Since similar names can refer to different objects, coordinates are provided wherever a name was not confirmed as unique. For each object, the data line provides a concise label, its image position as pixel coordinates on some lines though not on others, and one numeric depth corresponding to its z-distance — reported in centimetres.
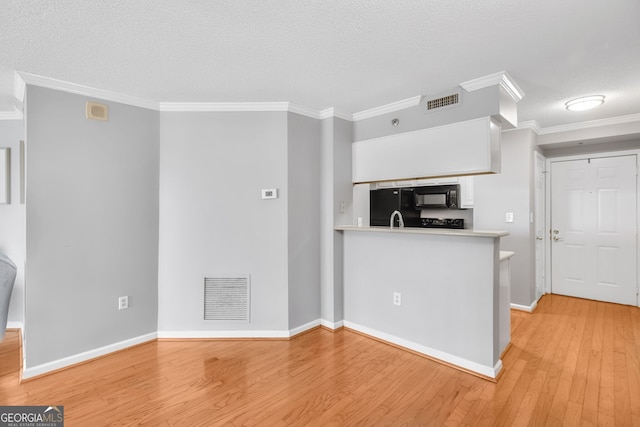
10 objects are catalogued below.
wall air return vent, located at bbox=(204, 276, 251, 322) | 317
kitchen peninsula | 249
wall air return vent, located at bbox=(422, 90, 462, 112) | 274
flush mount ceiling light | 299
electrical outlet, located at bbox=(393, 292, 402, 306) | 303
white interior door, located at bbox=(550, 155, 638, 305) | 405
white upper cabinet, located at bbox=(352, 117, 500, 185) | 263
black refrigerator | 450
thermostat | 317
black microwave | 443
